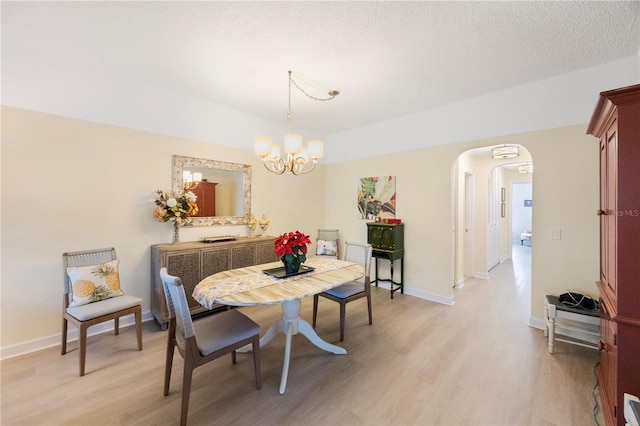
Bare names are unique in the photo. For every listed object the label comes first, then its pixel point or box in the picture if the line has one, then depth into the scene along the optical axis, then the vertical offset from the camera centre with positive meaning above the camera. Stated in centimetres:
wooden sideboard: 289 -58
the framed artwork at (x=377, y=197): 430 +31
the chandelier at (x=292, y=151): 255 +65
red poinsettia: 230 -28
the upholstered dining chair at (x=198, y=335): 161 -85
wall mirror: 339 +37
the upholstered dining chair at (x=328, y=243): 450 -50
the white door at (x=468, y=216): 487 -1
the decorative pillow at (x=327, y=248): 450 -58
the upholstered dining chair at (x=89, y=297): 221 -79
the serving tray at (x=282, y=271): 233 -54
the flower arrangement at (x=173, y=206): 305 +8
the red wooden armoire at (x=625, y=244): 139 -15
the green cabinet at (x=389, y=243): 396 -43
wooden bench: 237 -110
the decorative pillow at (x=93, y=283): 235 -66
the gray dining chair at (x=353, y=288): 270 -82
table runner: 189 -57
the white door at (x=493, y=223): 545 -15
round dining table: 185 -58
